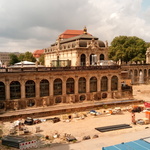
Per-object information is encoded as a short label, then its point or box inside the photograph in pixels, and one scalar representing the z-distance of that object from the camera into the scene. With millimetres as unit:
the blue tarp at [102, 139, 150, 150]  17172
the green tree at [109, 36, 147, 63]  81000
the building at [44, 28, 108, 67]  50606
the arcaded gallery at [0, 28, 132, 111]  31516
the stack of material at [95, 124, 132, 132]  25516
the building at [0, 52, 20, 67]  191725
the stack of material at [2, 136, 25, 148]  20506
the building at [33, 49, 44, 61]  136350
